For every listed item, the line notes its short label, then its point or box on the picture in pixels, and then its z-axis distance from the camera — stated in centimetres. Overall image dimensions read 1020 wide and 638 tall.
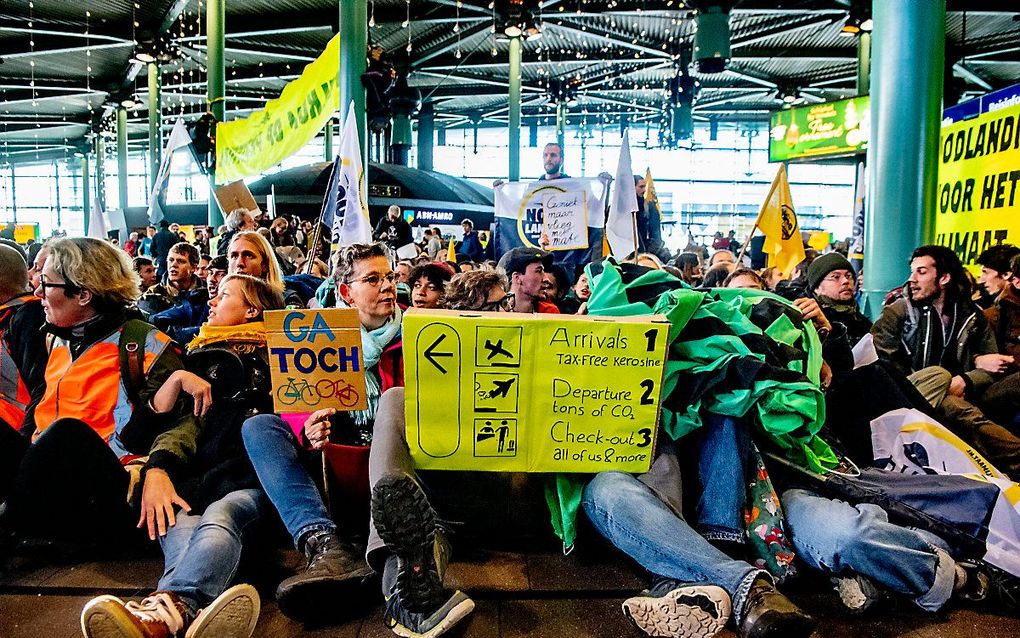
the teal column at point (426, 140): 3098
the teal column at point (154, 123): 2041
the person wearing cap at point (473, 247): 973
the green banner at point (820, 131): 1625
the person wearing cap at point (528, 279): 421
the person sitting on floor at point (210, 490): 208
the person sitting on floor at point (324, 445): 236
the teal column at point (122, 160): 2610
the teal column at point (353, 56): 847
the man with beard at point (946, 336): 379
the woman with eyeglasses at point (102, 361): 285
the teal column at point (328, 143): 2452
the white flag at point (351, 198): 470
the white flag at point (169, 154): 730
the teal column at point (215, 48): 1182
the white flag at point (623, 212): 595
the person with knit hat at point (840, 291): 417
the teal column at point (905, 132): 540
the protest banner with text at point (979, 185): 539
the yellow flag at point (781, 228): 530
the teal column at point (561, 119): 2784
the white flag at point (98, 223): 989
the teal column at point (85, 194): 3575
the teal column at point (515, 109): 1916
